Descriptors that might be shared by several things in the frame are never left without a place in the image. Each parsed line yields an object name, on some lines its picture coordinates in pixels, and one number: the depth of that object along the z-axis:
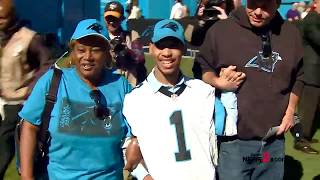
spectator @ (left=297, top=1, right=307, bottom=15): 20.78
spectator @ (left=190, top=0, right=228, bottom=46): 3.98
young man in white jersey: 3.16
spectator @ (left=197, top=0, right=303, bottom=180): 3.57
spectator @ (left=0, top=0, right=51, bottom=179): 4.40
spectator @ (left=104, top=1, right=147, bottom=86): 5.55
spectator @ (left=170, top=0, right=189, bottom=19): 21.39
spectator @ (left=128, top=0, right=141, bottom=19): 23.25
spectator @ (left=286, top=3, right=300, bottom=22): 19.77
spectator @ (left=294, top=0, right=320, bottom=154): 6.82
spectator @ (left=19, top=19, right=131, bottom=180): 3.16
